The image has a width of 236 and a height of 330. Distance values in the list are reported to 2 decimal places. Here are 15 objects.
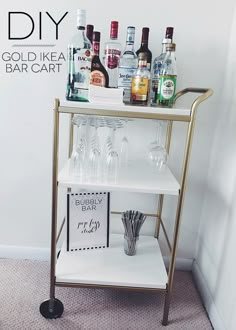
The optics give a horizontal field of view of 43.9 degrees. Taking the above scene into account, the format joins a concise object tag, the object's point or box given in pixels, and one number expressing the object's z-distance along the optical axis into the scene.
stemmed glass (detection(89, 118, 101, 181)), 1.26
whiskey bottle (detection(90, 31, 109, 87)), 1.16
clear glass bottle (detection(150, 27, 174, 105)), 1.26
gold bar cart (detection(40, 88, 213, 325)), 1.08
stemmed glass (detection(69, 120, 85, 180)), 1.27
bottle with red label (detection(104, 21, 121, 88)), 1.19
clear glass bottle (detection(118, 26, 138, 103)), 1.23
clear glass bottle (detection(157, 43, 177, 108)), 1.14
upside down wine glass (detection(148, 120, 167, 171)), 1.42
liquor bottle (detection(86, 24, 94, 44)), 1.23
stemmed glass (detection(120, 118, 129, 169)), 1.45
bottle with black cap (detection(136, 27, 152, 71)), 1.23
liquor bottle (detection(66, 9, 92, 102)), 1.14
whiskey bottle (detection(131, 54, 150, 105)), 1.16
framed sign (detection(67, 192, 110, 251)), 1.42
